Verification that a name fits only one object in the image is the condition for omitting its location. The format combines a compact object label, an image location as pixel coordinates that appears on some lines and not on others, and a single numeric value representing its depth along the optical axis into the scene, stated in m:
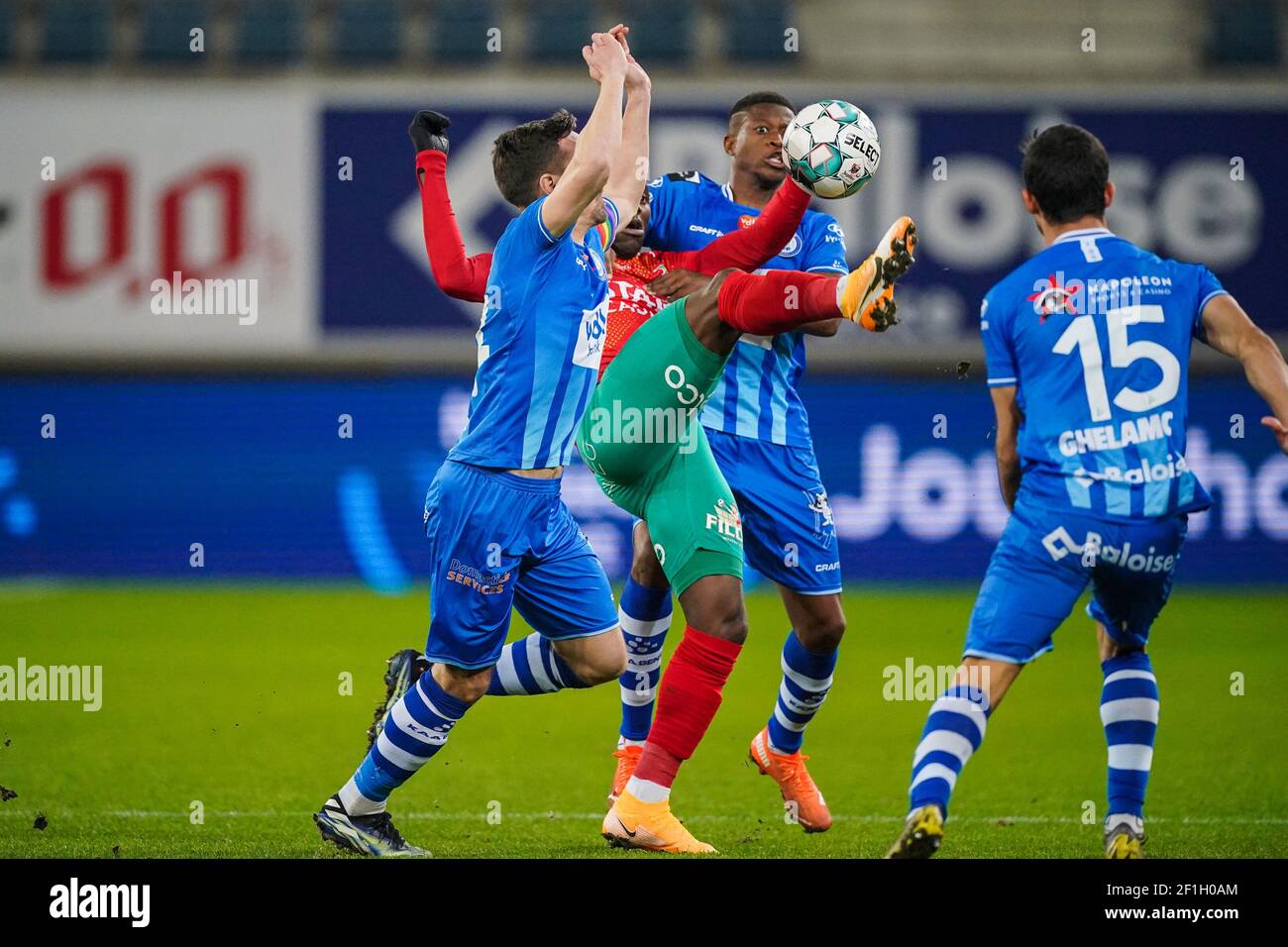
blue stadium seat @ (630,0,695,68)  17.58
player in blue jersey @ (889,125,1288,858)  4.71
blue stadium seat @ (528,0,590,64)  17.50
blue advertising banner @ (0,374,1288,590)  15.33
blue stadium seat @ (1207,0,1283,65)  17.16
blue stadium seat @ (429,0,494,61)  17.53
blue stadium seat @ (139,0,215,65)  17.70
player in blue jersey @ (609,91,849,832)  6.46
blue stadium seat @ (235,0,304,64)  17.66
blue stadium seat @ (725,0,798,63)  17.53
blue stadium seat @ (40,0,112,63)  17.80
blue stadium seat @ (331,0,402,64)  17.41
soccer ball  5.68
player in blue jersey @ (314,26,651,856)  5.36
